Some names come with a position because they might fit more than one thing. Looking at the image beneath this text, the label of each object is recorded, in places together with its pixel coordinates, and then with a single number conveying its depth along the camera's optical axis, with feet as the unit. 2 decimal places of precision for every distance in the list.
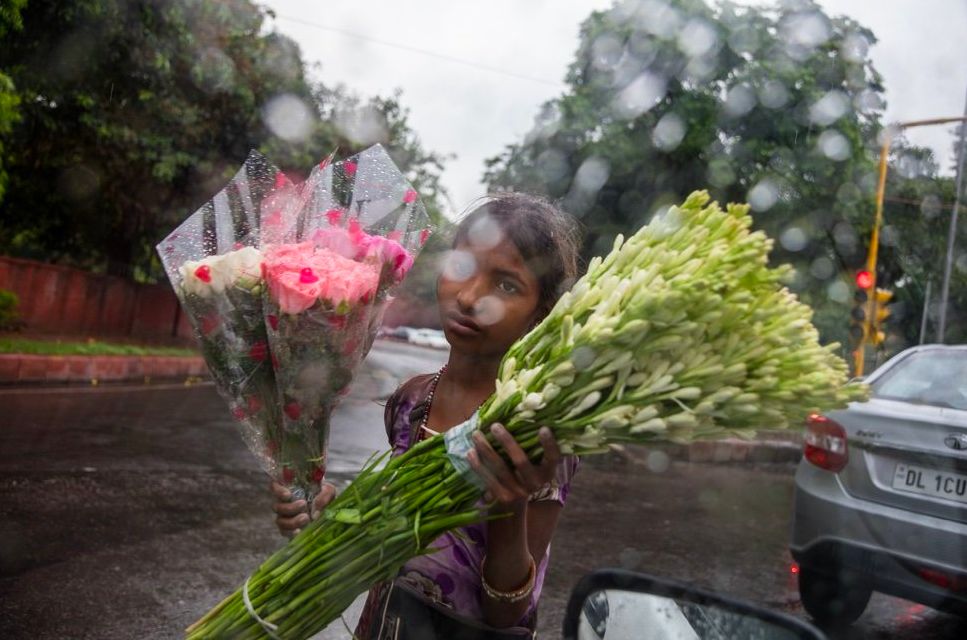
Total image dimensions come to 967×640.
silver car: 13.16
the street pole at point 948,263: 55.83
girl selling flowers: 5.28
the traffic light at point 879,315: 45.83
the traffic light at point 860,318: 43.70
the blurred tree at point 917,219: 68.03
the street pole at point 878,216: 44.68
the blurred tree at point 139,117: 31.04
